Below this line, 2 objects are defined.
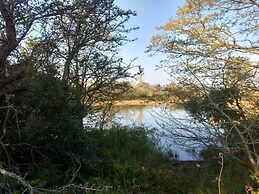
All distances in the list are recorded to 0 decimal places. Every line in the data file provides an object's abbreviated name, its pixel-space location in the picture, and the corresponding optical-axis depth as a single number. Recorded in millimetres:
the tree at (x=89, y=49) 4291
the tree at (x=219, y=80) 3629
